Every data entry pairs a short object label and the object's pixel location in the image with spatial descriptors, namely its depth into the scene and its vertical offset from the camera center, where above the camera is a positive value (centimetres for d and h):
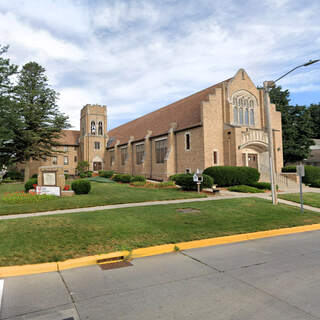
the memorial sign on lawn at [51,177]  1708 -28
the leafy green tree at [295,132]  4144 +528
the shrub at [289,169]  2938 -16
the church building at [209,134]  2756 +383
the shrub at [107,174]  3834 -40
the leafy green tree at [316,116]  7169 +1324
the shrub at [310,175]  2786 -80
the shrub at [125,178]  2992 -80
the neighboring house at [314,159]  5697 +163
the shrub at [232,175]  2356 -54
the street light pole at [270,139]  1413 +149
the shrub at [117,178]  3202 -82
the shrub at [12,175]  4403 -32
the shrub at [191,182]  1961 -91
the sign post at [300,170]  1228 -12
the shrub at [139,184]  2502 -122
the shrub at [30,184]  1847 -76
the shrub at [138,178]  2785 -81
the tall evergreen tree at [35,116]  3556 +742
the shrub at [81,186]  1723 -90
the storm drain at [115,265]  629 -218
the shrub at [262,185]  2273 -144
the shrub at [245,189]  2097 -159
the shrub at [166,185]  2297 -124
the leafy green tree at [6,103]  2817 +706
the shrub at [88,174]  4247 -38
